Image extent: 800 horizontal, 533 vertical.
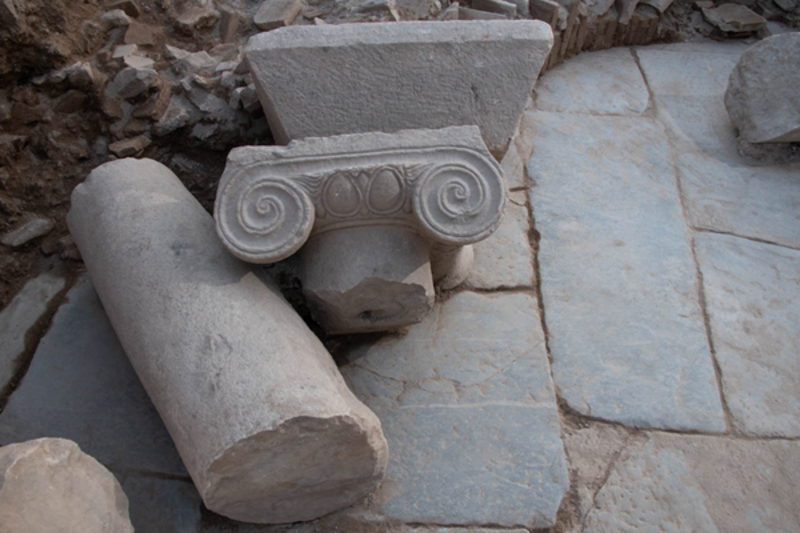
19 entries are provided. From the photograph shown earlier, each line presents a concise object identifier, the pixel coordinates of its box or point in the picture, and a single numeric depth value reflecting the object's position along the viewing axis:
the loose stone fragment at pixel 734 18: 4.04
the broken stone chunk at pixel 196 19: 3.22
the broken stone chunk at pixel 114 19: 3.08
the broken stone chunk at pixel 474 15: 3.27
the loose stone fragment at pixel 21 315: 2.35
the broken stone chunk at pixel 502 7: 3.31
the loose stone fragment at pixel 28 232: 2.63
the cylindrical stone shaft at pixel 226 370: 1.60
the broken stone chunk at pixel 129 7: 3.13
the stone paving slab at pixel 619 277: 2.25
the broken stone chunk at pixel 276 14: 3.19
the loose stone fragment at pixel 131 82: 2.87
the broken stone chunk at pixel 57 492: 1.41
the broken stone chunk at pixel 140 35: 3.08
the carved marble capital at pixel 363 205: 1.91
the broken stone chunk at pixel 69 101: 2.84
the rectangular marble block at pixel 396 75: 2.35
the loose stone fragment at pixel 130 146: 2.80
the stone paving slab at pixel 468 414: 1.95
